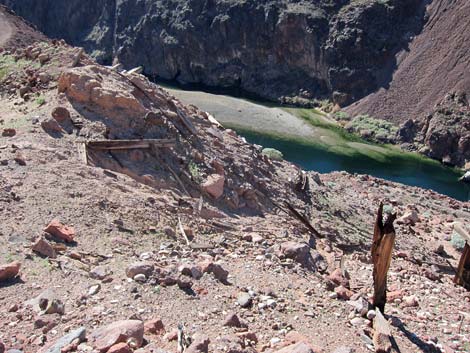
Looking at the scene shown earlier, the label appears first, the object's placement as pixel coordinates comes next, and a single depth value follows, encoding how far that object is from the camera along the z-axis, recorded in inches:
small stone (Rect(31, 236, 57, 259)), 322.3
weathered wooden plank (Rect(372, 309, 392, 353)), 311.7
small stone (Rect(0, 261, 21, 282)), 290.1
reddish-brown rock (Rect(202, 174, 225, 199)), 510.9
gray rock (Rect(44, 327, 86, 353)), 235.1
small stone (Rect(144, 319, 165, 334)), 259.0
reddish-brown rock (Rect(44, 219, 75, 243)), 348.8
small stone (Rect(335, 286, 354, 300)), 367.2
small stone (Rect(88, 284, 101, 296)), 287.6
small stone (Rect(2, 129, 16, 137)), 475.2
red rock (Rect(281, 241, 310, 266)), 408.5
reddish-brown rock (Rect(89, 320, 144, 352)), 234.7
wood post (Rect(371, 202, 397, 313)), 368.2
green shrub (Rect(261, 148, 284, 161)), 777.8
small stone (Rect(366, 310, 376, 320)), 343.3
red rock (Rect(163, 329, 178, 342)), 255.9
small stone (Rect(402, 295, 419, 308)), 415.2
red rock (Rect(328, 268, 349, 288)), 405.2
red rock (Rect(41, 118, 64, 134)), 490.3
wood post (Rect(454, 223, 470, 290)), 538.3
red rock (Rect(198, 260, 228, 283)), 336.8
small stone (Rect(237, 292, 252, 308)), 310.2
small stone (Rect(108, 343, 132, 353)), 226.2
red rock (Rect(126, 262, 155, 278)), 305.2
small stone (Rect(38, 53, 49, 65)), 641.6
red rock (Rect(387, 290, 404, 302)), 427.2
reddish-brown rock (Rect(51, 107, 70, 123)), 505.0
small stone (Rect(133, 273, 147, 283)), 301.4
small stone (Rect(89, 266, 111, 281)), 306.3
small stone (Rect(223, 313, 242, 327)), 280.8
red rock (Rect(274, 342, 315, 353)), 248.7
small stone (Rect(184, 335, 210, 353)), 240.7
